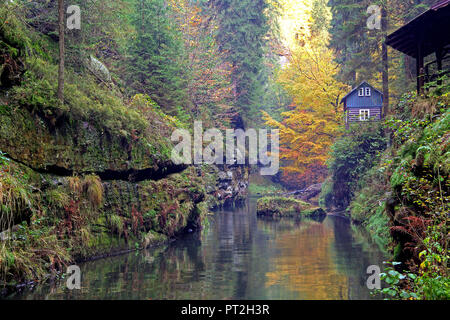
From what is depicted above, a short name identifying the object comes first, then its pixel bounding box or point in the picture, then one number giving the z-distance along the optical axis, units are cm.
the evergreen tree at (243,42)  4534
